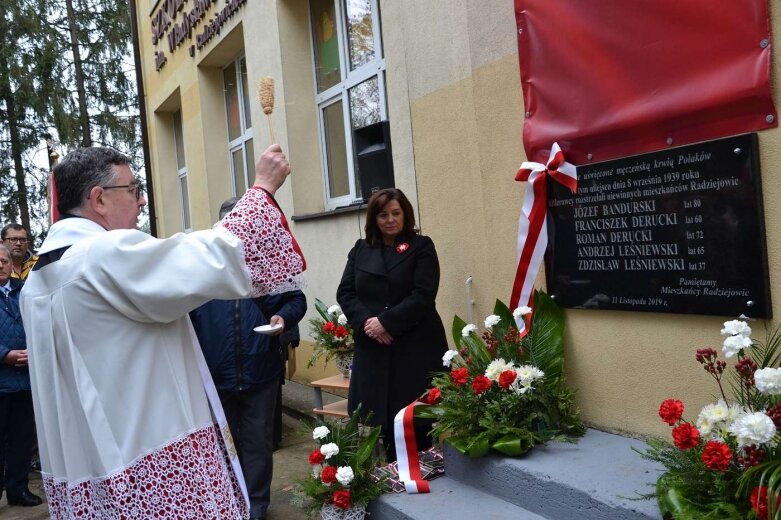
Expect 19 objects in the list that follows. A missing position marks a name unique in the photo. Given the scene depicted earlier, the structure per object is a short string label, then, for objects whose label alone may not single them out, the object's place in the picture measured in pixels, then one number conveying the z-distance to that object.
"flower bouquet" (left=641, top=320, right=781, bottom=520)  2.15
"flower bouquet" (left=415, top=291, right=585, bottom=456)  3.49
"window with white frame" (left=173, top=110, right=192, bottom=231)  12.91
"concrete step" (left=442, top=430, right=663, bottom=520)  2.87
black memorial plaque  2.80
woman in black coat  4.05
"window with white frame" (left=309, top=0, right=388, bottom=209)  6.28
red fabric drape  2.75
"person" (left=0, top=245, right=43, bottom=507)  5.02
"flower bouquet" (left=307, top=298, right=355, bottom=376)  5.23
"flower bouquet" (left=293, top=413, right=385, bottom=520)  3.67
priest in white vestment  1.91
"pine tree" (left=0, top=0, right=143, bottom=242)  17.88
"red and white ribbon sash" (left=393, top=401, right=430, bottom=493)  3.78
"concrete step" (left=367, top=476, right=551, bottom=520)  3.33
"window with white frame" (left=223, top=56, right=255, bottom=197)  9.31
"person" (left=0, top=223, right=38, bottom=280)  6.06
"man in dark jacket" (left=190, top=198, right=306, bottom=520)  4.02
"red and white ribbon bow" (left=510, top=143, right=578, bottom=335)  3.68
